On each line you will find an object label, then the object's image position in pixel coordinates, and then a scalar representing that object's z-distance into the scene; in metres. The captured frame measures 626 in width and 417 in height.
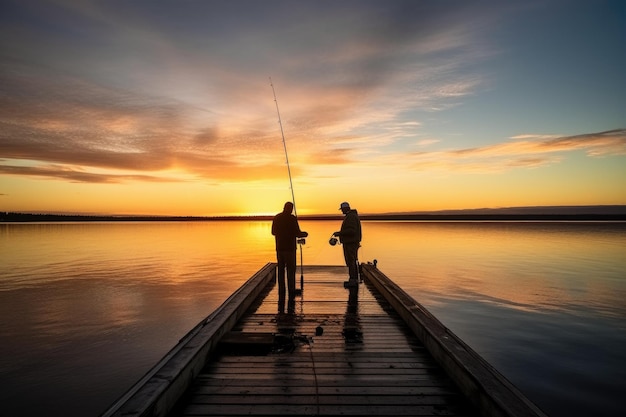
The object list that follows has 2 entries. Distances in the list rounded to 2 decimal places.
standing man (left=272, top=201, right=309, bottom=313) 8.95
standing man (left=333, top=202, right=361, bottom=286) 10.58
